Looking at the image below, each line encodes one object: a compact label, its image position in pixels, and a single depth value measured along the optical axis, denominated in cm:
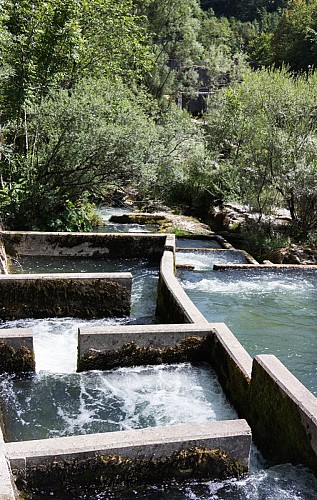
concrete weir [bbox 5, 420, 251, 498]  387
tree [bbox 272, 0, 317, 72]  4725
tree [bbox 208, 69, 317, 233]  1482
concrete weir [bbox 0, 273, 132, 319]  820
